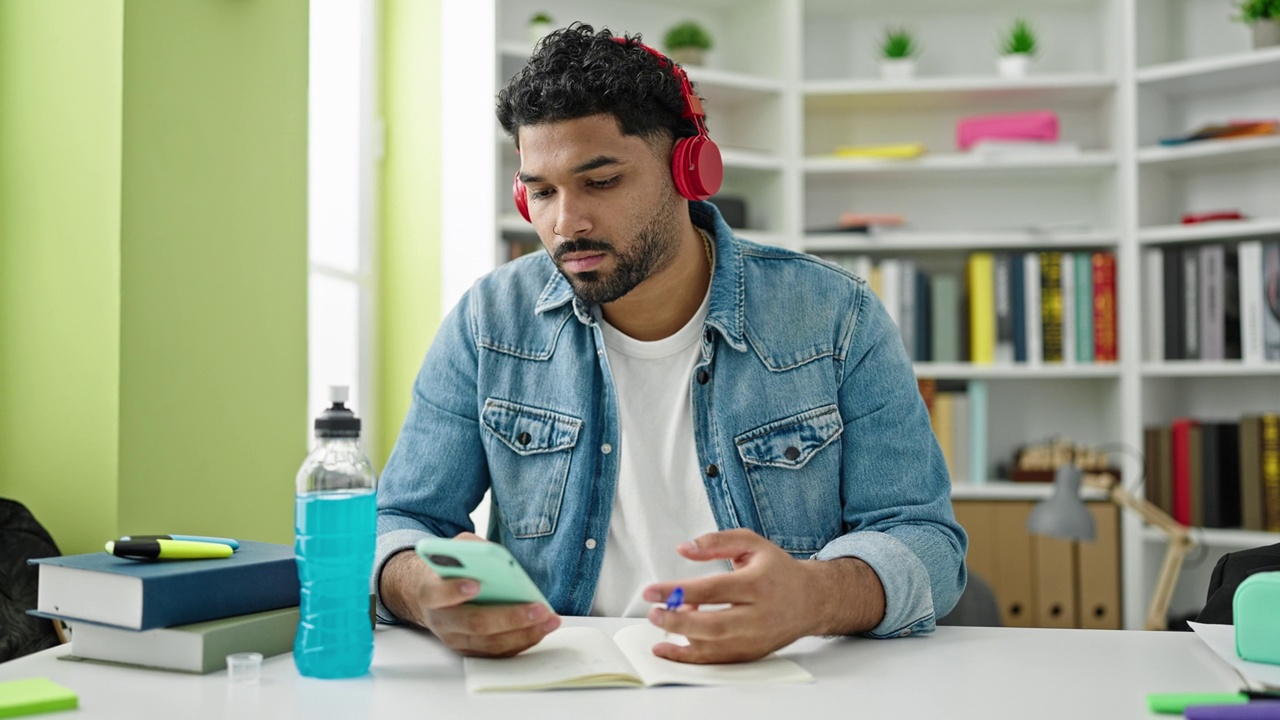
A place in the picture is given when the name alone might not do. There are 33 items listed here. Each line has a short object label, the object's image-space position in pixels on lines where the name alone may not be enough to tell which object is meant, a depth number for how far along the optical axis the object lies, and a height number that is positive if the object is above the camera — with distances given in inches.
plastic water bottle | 35.9 -5.6
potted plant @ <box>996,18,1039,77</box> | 130.5 +39.6
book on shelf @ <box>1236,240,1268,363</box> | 120.8 +9.0
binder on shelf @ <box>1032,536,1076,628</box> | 127.6 -22.2
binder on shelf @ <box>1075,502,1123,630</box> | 127.3 -21.6
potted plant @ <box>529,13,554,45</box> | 120.9 +40.0
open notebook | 34.8 -9.3
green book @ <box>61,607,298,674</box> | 36.1 -8.6
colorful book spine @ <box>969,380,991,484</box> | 131.2 -5.8
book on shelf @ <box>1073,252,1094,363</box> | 128.4 +9.0
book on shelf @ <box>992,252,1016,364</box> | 130.3 +9.7
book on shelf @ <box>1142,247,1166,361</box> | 126.5 +9.1
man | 53.7 -0.2
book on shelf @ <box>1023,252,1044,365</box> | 129.4 +8.9
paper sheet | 33.8 -9.0
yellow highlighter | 37.7 -5.7
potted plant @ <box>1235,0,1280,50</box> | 121.1 +40.2
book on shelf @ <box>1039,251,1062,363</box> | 128.9 +9.6
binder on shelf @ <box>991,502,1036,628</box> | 127.9 -21.1
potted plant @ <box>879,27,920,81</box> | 132.9 +39.7
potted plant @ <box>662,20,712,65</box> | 129.6 +40.4
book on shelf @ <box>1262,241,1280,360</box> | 120.5 +9.1
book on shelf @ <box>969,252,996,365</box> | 130.9 +9.0
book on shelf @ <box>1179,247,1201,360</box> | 124.3 +9.3
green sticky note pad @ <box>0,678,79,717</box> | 31.6 -9.0
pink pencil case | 131.0 +30.7
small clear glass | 35.5 -9.0
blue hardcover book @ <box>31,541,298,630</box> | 36.0 -6.8
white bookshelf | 125.4 +27.8
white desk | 32.4 -9.5
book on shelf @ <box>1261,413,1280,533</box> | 120.6 -9.6
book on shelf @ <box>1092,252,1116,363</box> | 128.0 +9.1
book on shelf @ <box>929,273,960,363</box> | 132.0 +7.7
